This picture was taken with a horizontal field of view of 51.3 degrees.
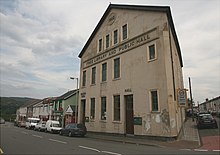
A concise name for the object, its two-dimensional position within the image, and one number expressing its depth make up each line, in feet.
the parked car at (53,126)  107.14
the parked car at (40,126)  121.68
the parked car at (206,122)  78.69
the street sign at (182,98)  58.65
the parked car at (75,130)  80.74
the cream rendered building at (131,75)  62.39
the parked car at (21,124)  178.58
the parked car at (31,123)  149.83
